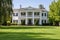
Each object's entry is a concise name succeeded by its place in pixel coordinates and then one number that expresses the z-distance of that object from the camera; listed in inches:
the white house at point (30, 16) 1631.7
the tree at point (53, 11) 1124.3
